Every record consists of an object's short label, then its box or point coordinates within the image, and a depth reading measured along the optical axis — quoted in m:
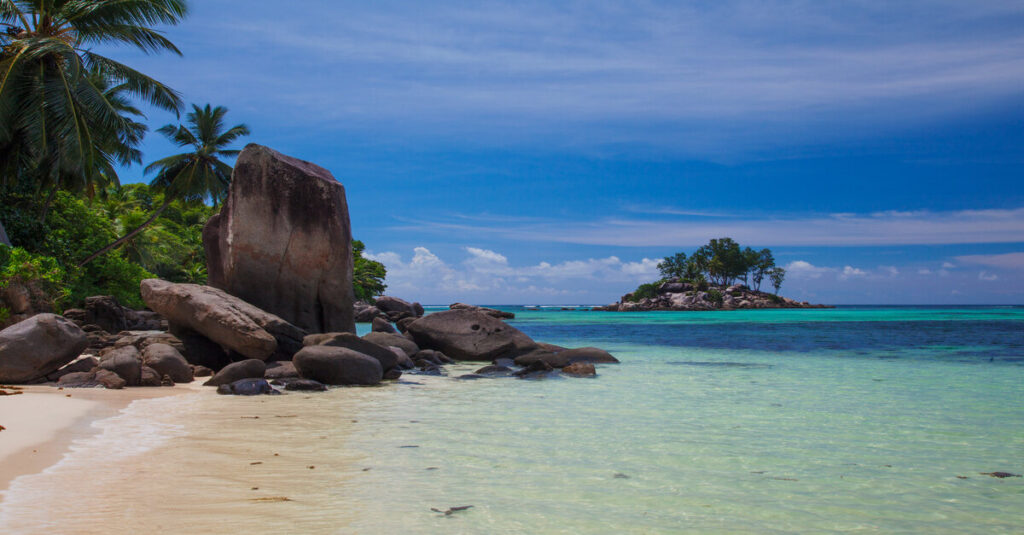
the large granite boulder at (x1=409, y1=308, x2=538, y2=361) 15.52
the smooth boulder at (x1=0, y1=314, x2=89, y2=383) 8.91
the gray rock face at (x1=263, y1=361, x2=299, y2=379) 9.98
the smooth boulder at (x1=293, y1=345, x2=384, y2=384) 10.13
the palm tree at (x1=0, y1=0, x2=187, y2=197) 15.99
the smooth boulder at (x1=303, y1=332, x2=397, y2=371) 11.02
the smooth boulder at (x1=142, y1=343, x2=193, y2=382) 9.80
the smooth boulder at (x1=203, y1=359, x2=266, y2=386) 9.41
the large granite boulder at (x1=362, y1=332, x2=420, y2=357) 13.95
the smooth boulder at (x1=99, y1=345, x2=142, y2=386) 9.34
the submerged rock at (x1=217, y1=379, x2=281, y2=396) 8.77
